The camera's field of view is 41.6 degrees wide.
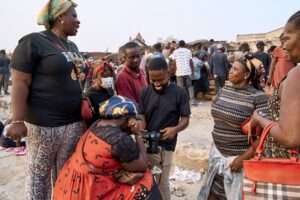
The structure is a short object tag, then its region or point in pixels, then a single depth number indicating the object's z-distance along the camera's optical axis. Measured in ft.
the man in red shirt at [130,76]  11.62
